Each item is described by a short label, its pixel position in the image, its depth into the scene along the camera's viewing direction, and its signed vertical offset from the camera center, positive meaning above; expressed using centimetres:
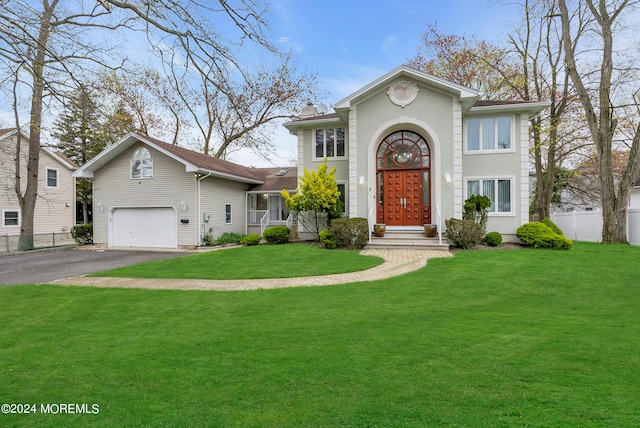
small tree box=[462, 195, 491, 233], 1380 +21
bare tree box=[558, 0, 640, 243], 1476 +359
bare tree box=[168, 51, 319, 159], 2683 +775
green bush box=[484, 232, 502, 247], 1340 -98
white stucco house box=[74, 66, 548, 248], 1431 +216
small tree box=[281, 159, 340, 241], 1459 +81
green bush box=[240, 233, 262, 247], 1661 -120
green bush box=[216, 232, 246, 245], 1759 -120
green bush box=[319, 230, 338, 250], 1367 -101
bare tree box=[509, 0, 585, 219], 1964 +628
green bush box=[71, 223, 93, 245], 1856 -95
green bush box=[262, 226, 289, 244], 1614 -93
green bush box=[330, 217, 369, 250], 1349 -72
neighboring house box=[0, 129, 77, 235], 2136 +167
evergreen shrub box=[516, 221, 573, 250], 1248 -87
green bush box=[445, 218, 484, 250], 1288 -72
